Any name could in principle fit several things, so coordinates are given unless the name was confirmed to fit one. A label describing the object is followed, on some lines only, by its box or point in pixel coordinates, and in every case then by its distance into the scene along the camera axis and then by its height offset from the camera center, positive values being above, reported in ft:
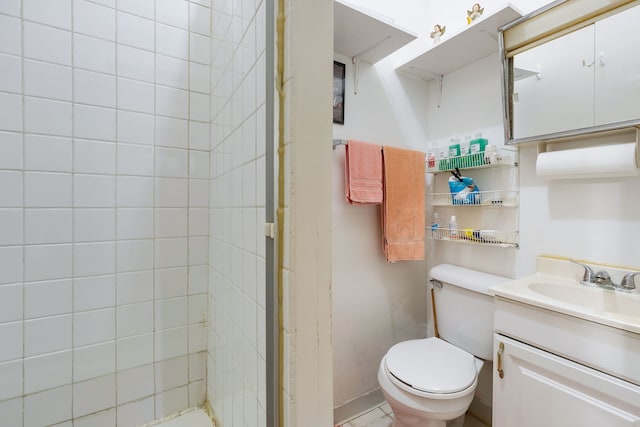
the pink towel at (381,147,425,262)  5.13 +0.16
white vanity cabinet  2.76 -1.71
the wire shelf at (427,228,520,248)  4.73 -0.40
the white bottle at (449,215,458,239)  5.29 -0.27
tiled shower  2.90 +0.02
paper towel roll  3.43 +0.67
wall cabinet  3.55 +1.88
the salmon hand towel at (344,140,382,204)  4.80 +0.70
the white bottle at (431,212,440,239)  5.66 -0.24
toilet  3.67 -2.21
